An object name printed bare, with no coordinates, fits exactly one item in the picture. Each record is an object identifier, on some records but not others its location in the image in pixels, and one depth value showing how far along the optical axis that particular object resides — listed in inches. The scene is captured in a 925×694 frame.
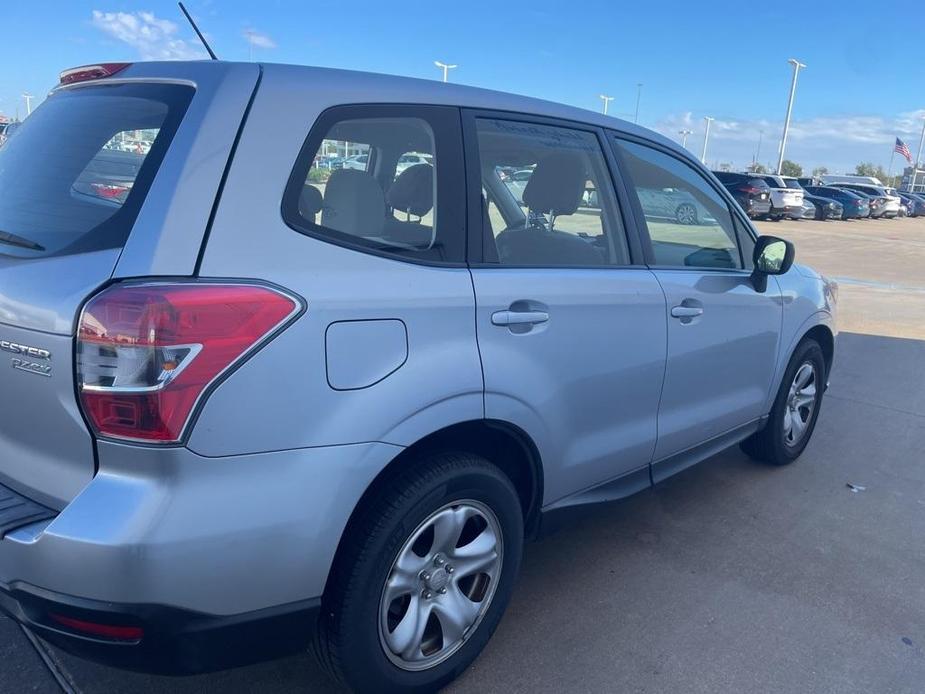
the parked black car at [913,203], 1927.9
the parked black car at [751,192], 1110.4
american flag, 2079.7
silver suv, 69.6
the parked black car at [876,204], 1557.2
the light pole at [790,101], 2065.8
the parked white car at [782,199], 1163.9
